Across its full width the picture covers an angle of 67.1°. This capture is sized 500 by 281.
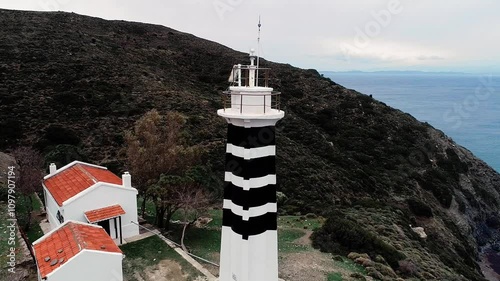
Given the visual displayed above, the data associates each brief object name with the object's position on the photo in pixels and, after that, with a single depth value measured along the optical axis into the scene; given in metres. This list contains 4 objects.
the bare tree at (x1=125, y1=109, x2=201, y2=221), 17.09
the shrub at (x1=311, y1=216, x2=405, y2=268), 17.02
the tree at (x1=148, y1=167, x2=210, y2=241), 15.28
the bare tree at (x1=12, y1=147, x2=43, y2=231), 15.92
